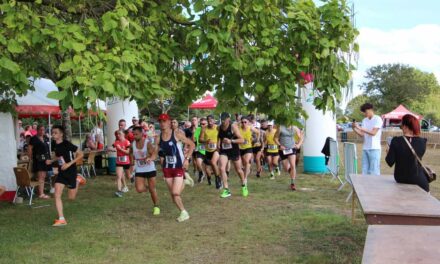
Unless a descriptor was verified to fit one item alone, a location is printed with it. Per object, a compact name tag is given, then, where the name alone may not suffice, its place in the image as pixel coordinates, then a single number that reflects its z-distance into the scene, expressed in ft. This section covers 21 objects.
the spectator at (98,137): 57.16
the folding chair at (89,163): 47.75
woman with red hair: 19.29
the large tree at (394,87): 195.62
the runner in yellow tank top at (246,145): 39.78
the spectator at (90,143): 55.21
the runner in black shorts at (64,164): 26.43
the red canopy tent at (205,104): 70.18
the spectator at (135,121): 46.83
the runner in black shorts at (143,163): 29.60
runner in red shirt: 37.09
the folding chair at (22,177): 32.35
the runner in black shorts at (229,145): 35.19
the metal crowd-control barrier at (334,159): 38.09
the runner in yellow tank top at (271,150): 46.50
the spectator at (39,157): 36.06
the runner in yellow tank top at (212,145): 37.81
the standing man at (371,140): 29.40
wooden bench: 9.46
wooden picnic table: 14.05
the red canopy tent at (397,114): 150.41
